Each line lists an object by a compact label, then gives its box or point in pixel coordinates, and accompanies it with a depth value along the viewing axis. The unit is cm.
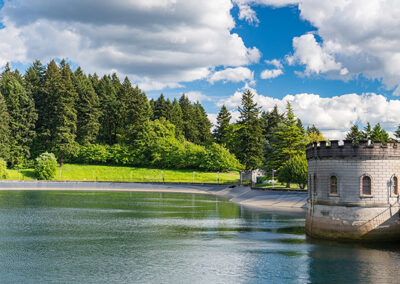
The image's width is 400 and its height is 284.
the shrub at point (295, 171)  6950
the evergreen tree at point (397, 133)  10319
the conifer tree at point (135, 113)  13746
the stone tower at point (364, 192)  3416
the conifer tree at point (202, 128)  15750
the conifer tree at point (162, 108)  14512
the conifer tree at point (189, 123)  15312
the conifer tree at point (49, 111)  12650
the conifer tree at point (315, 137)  13082
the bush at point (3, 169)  10694
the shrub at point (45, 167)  11300
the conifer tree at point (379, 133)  10526
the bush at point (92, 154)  12712
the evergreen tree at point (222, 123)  15262
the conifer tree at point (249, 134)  10994
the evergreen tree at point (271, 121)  13538
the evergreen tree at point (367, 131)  12312
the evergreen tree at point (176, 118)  14512
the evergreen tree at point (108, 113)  14200
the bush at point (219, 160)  12038
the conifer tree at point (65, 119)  12306
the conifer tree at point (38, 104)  12731
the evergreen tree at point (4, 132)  11488
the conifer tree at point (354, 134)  12616
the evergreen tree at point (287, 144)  8069
